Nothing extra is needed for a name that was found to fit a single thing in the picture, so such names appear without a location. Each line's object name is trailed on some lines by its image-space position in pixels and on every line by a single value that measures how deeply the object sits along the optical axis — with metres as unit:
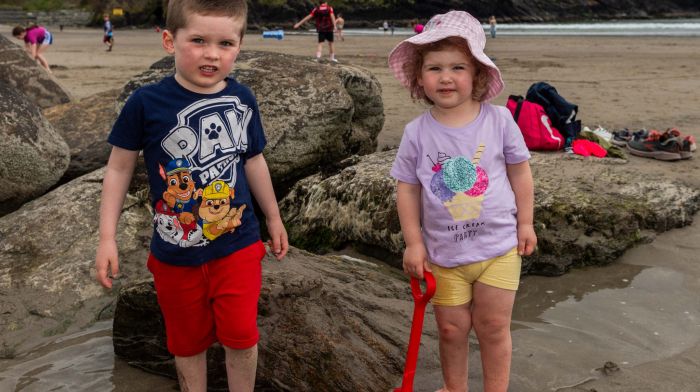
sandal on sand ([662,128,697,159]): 6.09
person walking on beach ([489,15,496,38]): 30.98
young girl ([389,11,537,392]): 2.39
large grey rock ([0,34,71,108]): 7.71
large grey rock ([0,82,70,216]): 4.52
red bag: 5.35
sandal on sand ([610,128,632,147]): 6.56
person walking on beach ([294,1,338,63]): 15.42
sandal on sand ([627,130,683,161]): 6.06
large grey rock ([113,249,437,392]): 2.77
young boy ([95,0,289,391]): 2.24
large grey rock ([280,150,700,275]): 4.05
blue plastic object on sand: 33.16
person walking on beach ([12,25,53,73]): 15.64
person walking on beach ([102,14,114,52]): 25.16
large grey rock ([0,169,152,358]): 3.53
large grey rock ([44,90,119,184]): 5.61
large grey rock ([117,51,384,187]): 4.83
